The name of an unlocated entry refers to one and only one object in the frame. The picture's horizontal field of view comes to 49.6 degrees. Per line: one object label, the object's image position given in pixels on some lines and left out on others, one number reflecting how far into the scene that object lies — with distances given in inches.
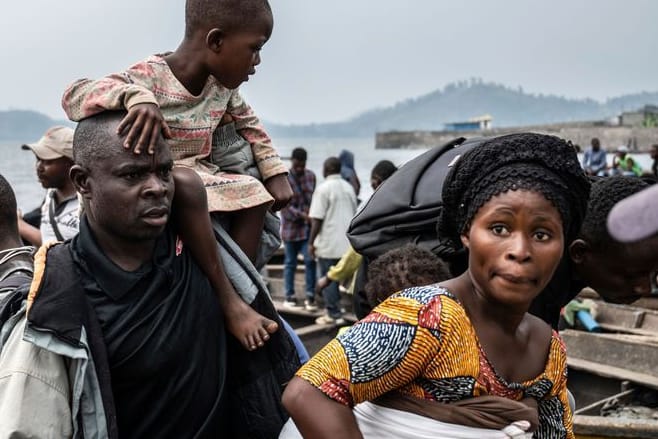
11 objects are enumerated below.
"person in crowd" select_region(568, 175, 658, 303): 88.1
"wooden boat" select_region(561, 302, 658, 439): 209.2
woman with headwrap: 57.4
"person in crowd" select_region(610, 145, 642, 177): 597.3
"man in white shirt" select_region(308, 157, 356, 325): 298.2
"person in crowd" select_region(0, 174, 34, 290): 83.4
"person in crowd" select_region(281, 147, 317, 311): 327.0
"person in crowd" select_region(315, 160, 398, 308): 231.3
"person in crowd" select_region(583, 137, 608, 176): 632.4
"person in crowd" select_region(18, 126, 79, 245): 149.6
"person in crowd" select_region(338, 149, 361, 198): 364.0
